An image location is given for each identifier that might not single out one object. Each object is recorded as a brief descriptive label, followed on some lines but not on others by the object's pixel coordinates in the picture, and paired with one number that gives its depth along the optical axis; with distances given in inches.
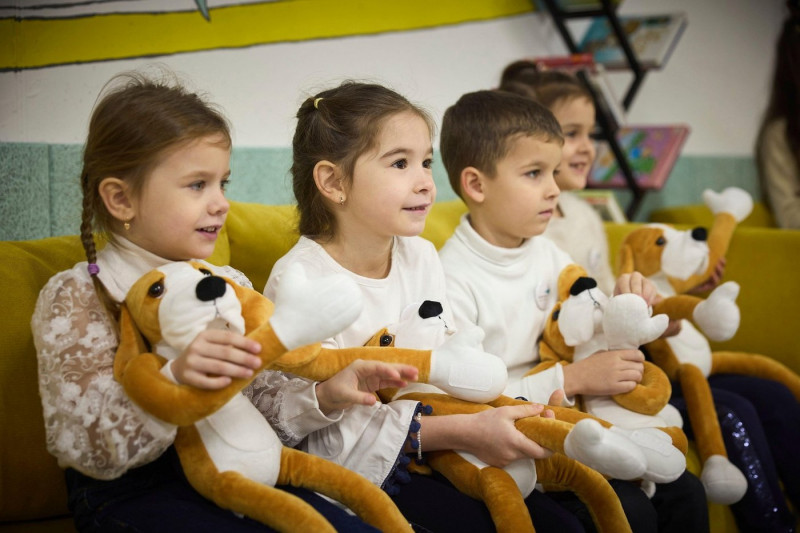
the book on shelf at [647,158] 114.3
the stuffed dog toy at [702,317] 60.6
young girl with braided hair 40.0
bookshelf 108.7
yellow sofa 46.4
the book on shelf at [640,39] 112.7
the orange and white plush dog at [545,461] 41.4
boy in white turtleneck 61.7
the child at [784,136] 127.6
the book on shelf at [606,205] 102.0
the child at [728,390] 64.3
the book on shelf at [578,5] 112.3
